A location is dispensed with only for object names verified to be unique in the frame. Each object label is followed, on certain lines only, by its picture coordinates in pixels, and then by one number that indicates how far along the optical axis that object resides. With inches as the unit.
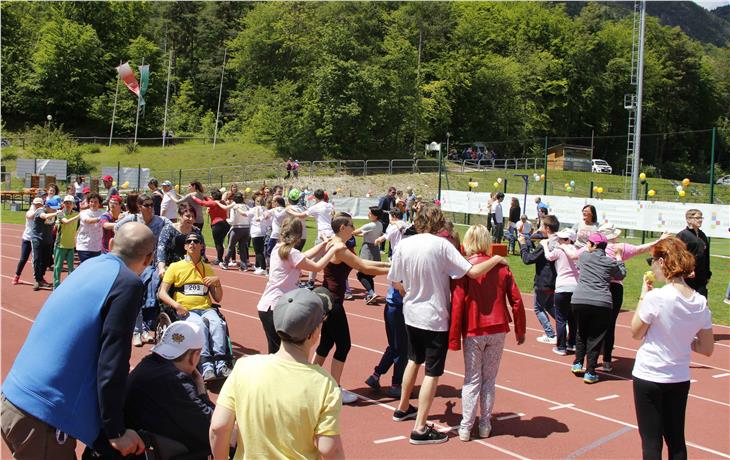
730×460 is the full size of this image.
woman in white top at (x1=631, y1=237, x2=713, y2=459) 188.4
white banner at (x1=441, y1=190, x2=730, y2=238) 854.5
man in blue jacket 134.8
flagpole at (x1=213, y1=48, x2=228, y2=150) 2942.9
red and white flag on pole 1996.8
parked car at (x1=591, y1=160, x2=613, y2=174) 2418.9
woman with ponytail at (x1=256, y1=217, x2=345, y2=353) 276.5
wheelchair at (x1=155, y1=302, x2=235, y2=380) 286.4
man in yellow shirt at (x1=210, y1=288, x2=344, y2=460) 119.8
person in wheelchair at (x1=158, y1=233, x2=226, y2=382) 292.7
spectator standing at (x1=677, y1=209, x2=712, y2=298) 377.3
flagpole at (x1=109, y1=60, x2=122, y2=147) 2607.3
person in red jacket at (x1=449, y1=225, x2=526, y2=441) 247.3
